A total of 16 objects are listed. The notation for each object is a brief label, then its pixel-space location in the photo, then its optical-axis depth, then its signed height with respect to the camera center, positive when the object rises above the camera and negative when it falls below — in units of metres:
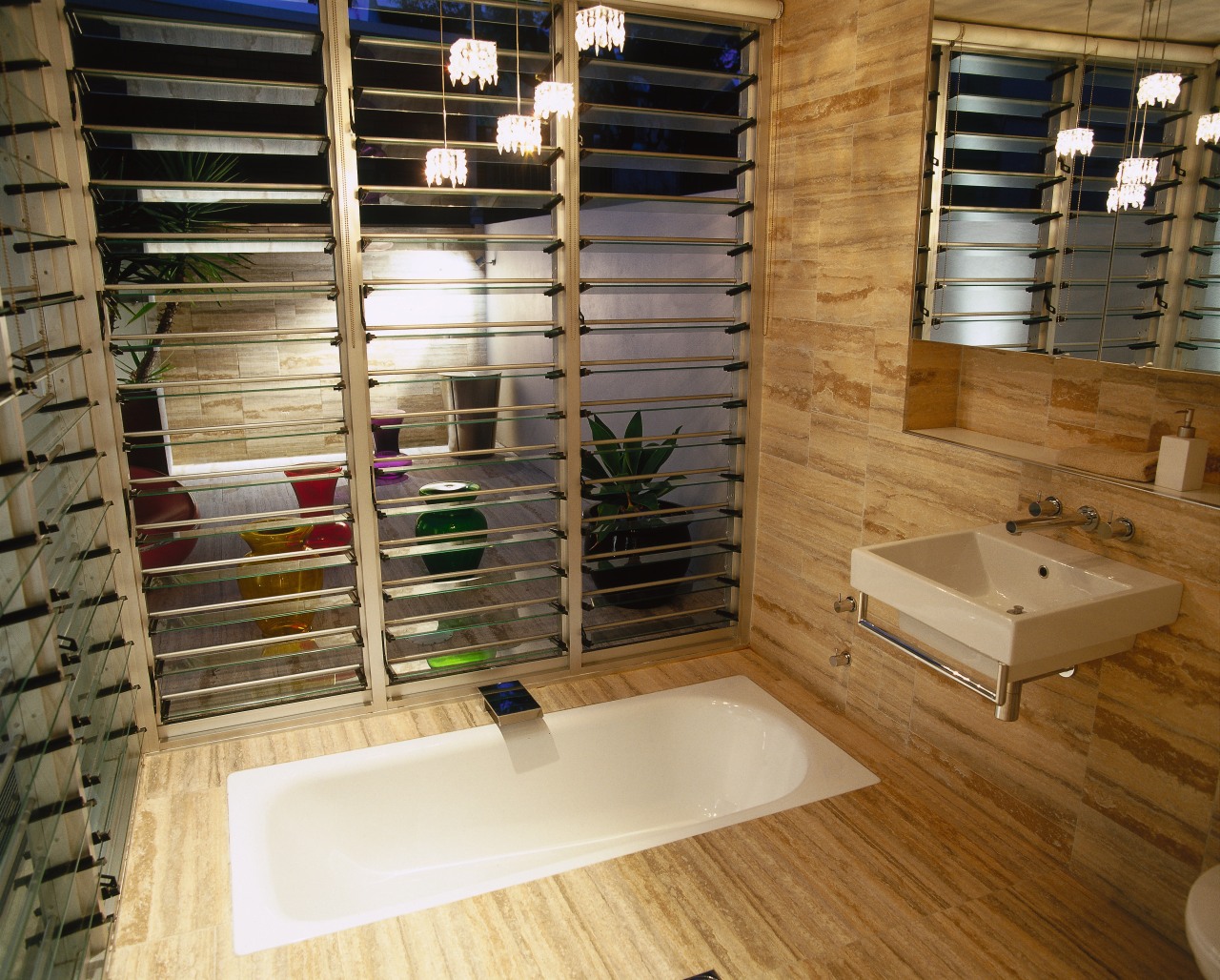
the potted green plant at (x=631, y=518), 3.37 -0.80
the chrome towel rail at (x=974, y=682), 1.96 -0.84
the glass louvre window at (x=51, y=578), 1.68 -0.60
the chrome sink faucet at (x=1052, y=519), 2.19 -0.53
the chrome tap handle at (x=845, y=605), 2.98 -0.97
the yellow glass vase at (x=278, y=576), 3.05 -0.90
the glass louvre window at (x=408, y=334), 2.71 -0.12
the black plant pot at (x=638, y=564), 3.48 -0.99
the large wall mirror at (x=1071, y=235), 1.96 +0.13
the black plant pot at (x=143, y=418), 2.73 -0.35
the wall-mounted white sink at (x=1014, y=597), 1.90 -0.66
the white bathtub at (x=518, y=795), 2.59 -1.49
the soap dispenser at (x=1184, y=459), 1.98 -0.35
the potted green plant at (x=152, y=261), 2.64 +0.10
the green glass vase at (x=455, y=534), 3.17 -0.81
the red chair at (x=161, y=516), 2.79 -0.76
